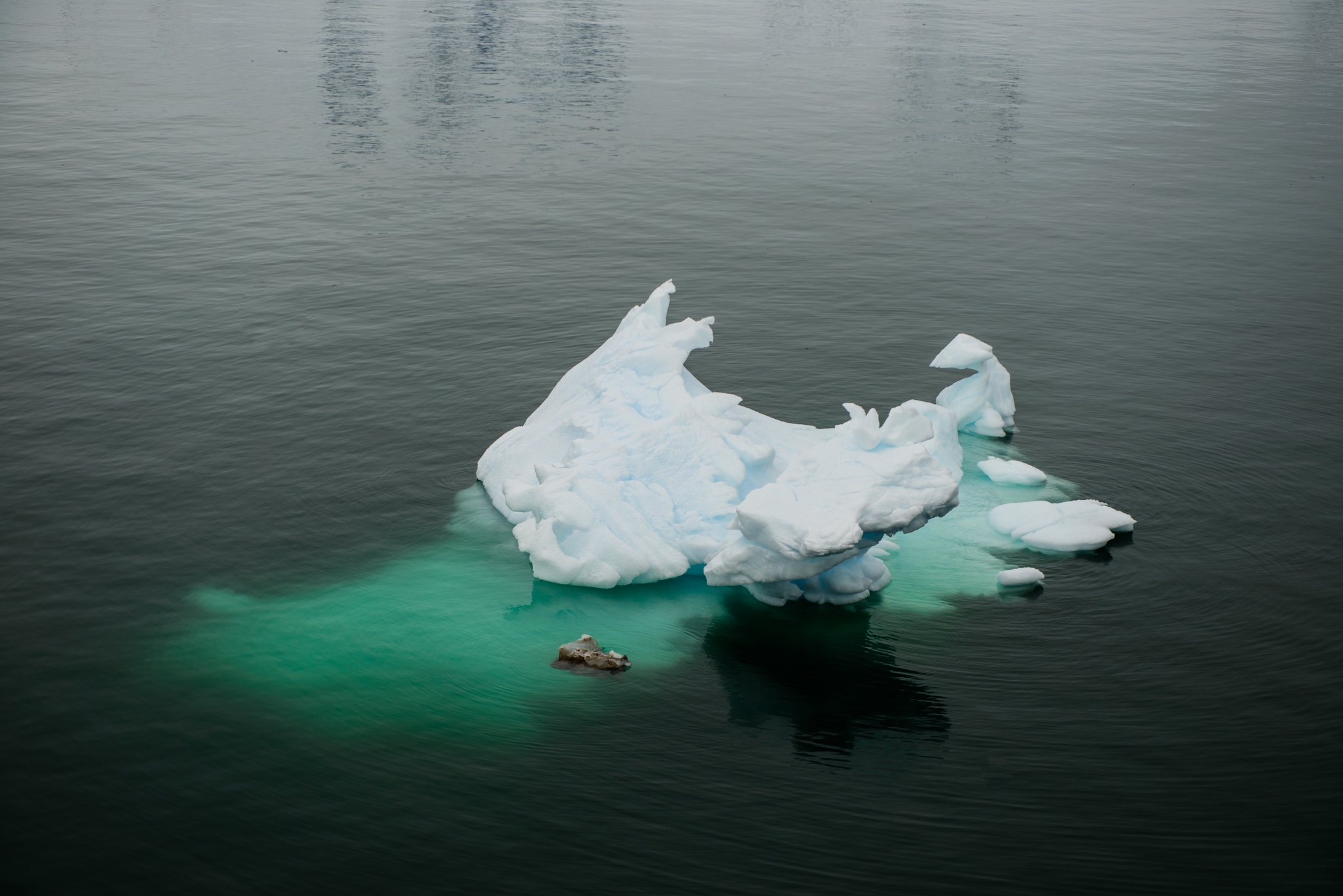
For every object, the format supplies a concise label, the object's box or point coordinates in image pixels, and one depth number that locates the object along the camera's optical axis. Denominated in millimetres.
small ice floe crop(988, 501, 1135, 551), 29797
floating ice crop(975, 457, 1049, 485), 32938
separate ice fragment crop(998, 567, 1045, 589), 28297
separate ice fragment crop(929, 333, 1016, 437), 35594
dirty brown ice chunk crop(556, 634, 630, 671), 25156
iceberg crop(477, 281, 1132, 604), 26344
